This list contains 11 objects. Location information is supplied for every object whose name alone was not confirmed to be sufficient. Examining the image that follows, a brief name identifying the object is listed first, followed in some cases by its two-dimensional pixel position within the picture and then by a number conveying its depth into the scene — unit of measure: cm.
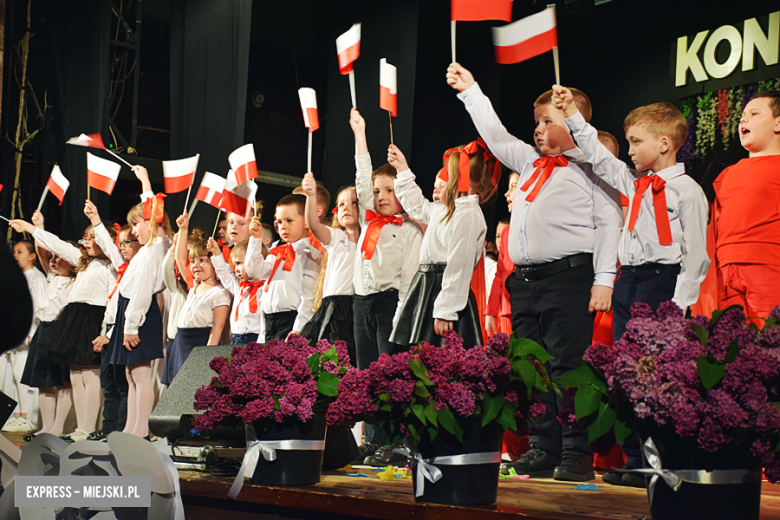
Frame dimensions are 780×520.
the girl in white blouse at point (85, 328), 546
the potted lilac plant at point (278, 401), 223
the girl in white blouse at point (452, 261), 307
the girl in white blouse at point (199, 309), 503
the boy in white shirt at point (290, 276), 439
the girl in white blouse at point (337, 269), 392
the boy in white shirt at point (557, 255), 262
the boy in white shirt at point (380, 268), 358
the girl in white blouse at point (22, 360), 656
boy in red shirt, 275
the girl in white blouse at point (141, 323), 485
